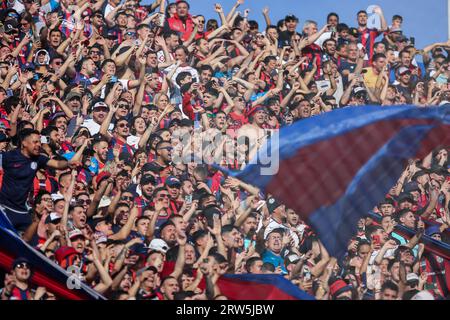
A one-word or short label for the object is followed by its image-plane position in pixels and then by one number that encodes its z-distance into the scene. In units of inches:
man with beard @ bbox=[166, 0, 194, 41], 815.1
